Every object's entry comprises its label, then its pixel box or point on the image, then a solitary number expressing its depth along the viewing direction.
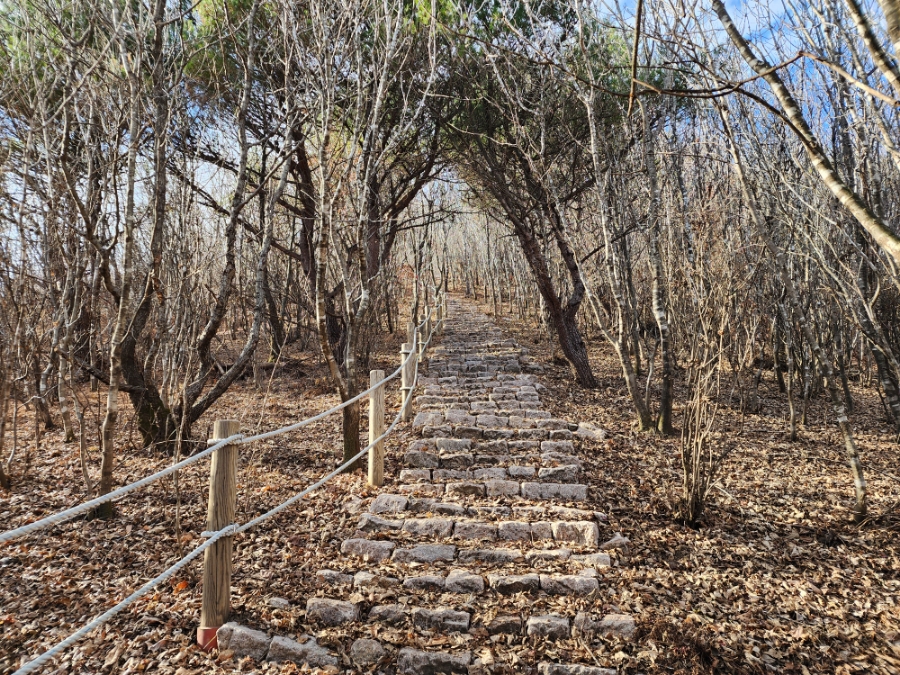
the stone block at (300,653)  2.53
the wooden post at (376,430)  4.45
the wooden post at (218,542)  2.55
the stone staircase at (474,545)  2.77
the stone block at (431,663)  2.51
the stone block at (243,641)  2.55
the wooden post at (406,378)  6.11
